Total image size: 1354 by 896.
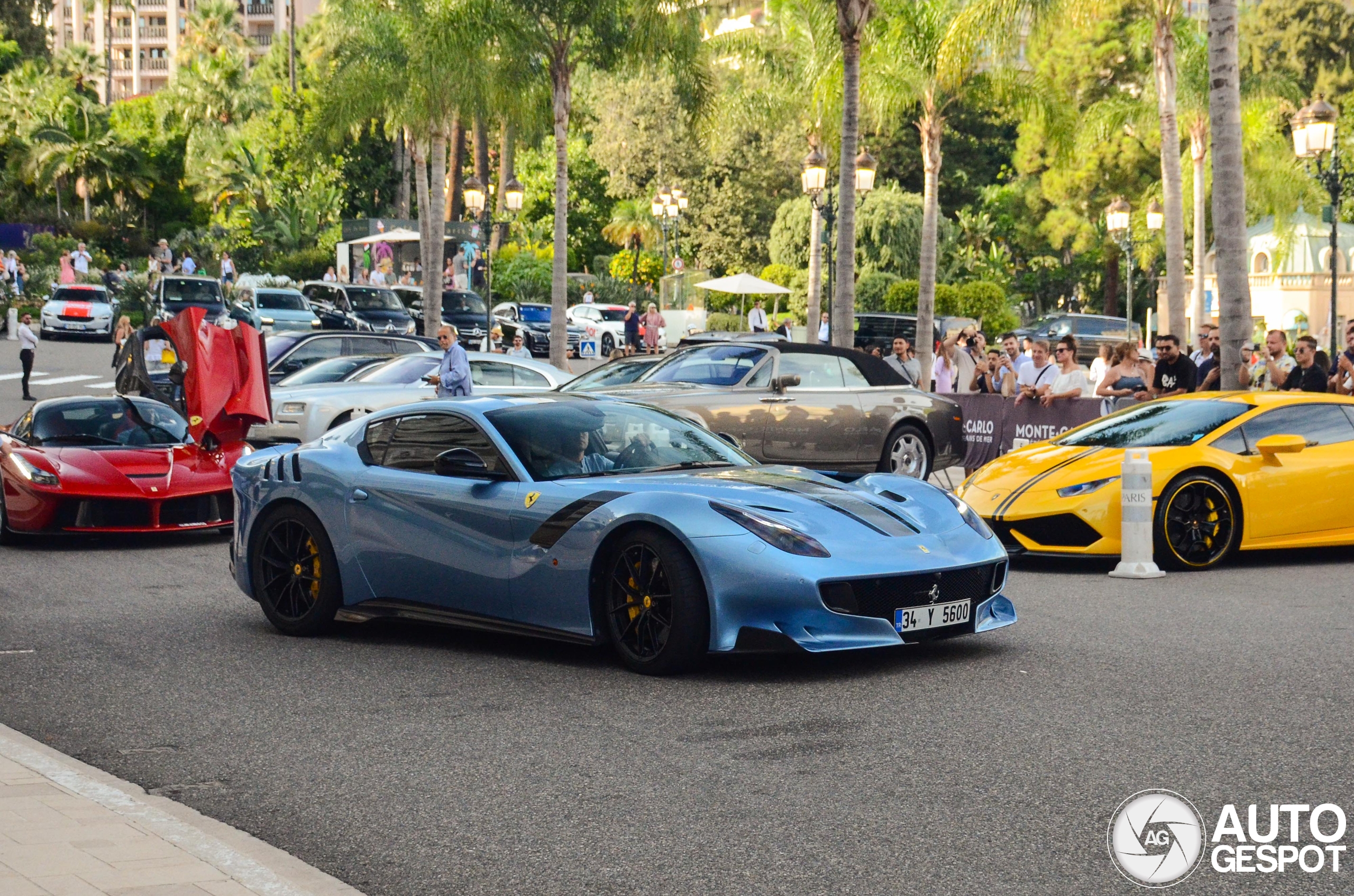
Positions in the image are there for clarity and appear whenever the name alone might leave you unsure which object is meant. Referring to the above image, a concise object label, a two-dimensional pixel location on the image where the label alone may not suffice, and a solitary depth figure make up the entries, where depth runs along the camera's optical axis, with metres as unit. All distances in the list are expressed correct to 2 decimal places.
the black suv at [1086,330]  50.44
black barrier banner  17.64
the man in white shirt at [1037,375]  18.05
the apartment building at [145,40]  144.12
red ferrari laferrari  13.02
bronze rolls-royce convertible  16.69
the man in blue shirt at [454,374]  17.77
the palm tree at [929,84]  32.53
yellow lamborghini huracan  11.75
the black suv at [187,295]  42.56
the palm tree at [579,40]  31.11
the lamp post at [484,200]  38.75
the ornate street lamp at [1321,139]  24.08
